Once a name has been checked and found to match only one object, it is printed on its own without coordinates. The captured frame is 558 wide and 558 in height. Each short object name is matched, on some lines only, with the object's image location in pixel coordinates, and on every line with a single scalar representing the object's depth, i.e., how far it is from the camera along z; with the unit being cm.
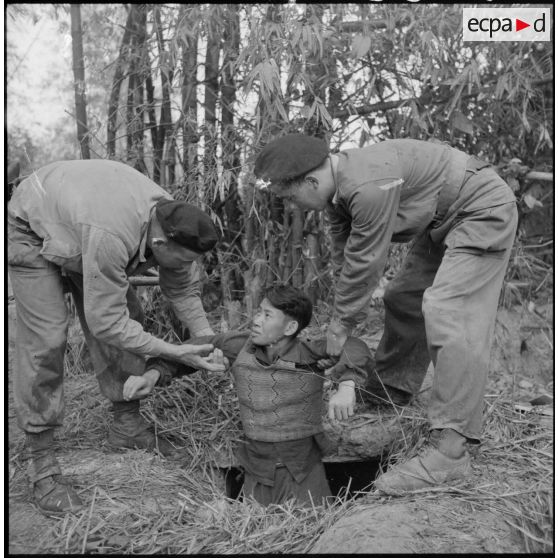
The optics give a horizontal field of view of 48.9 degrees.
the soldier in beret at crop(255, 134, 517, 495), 262
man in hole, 307
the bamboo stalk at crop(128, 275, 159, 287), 356
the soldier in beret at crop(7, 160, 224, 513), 255
